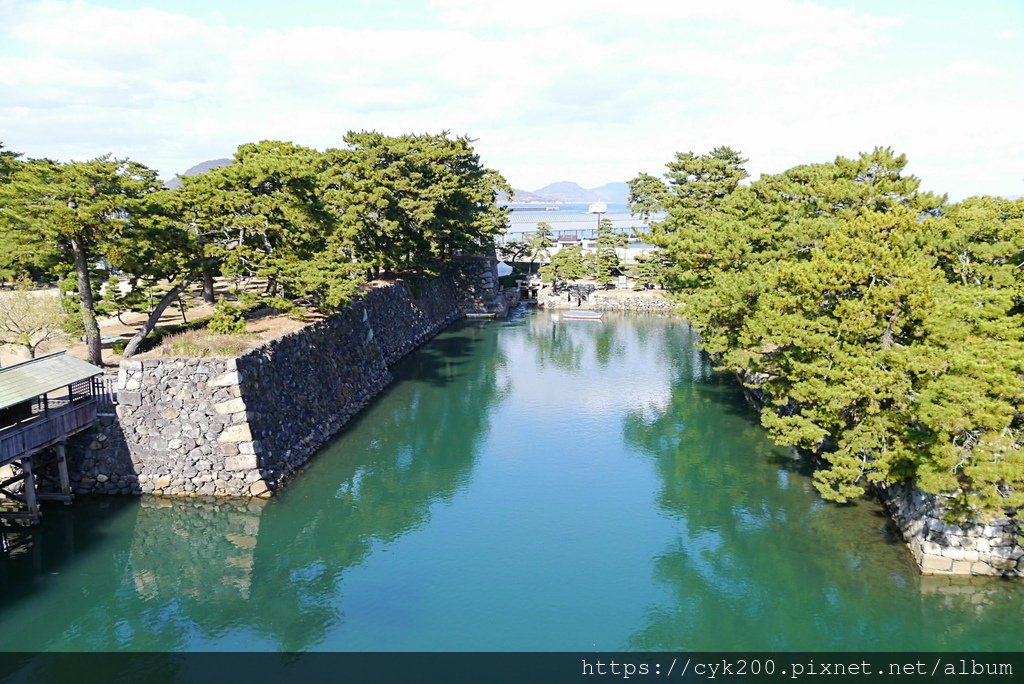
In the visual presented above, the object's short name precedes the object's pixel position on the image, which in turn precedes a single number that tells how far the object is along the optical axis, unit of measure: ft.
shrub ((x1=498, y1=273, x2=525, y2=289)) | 228.22
